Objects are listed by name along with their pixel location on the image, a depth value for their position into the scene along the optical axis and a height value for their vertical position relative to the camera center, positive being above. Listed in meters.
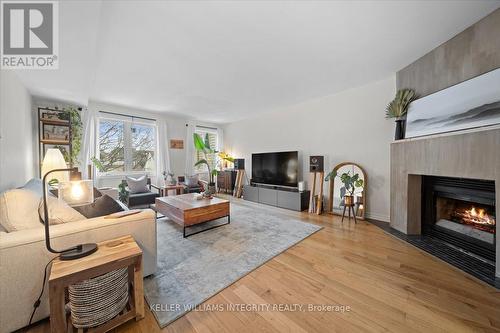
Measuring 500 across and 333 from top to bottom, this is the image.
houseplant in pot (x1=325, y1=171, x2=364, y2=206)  3.41 -0.39
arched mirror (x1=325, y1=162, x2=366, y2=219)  3.46 -0.45
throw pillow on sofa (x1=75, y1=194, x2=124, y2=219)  1.74 -0.42
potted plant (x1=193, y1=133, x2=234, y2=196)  5.54 +0.40
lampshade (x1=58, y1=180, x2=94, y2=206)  1.25 -0.18
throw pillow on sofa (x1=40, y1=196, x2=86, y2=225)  1.46 -0.39
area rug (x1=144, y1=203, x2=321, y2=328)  1.54 -1.08
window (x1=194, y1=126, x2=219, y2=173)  6.47 +0.80
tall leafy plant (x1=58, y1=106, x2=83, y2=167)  3.74 +0.74
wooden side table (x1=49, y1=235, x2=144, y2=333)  1.04 -0.66
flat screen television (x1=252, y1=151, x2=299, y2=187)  4.48 -0.08
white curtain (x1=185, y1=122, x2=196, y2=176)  6.03 +0.56
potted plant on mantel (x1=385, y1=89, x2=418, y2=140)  2.75 +0.89
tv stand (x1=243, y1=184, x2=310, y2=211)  4.19 -0.78
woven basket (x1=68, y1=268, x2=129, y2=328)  1.18 -0.89
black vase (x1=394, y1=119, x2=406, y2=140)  2.86 +0.56
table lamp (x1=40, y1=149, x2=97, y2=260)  1.20 -0.23
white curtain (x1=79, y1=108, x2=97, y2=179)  4.18 +0.60
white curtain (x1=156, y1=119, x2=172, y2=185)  5.38 +0.41
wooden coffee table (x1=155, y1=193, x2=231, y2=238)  2.72 -0.70
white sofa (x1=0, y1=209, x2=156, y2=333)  1.17 -0.64
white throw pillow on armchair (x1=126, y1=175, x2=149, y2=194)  4.27 -0.46
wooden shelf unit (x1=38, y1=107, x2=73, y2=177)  3.49 +0.63
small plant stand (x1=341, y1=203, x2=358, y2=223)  3.38 -0.83
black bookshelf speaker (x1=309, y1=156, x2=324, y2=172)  4.06 +0.04
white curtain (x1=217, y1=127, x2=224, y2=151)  7.03 +1.00
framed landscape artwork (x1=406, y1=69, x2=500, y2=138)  1.83 +0.66
